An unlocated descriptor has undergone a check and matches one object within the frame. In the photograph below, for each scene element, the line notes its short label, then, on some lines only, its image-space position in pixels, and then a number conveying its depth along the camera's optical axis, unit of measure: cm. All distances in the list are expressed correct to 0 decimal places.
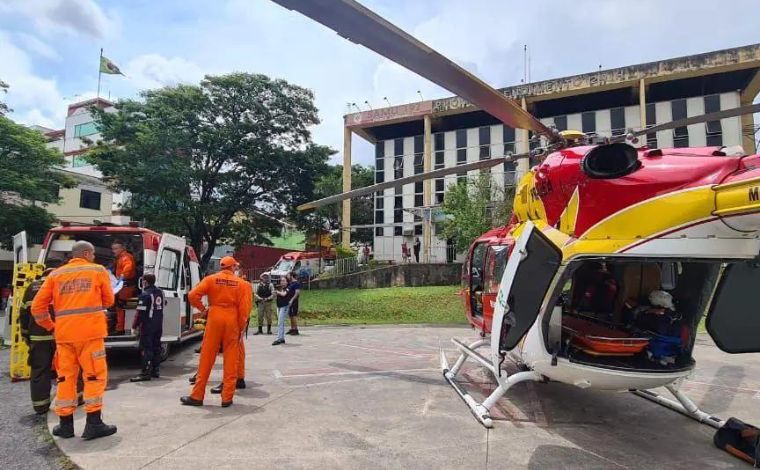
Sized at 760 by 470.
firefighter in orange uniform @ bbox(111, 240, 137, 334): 769
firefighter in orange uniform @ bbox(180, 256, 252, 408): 570
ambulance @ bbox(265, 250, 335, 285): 2738
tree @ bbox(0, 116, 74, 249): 2080
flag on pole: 4138
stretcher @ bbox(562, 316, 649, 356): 479
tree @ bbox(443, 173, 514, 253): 2294
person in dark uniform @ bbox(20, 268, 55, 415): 534
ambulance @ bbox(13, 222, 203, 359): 761
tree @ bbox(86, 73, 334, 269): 2086
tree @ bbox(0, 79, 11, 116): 2070
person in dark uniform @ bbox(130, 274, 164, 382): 711
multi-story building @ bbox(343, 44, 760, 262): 2712
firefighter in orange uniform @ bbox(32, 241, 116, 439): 455
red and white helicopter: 407
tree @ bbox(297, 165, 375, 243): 2694
